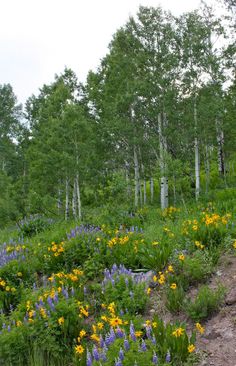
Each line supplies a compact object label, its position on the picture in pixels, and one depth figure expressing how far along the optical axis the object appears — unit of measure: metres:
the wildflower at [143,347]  3.84
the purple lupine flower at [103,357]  3.85
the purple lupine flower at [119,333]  4.20
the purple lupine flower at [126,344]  3.84
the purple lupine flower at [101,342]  4.22
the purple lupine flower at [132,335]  4.04
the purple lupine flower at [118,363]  3.53
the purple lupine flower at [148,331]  4.34
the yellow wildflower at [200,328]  4.31
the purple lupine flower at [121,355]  3.67
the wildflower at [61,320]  4.91
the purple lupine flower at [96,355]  3.95
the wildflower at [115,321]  4.17
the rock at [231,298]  5.05
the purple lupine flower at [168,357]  3.77
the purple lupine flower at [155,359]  3.64
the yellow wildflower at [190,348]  3.85
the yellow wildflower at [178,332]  4.07
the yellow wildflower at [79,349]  4.06
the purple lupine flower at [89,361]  3.88
